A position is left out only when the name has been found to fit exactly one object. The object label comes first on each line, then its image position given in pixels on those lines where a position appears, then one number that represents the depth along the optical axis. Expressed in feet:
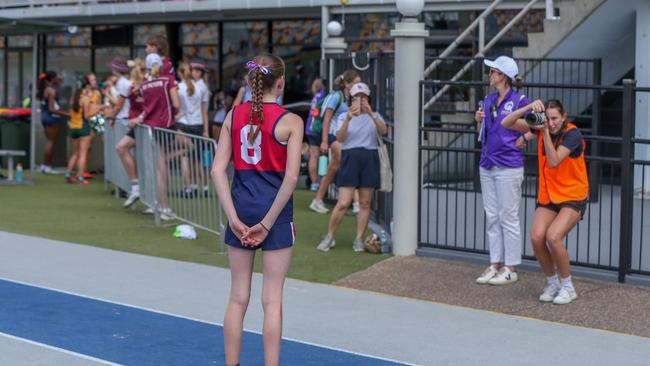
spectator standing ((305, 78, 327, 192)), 50.80
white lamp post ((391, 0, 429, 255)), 36.63
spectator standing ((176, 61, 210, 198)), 51.03
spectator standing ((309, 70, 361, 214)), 42.88
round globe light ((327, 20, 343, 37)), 57.26
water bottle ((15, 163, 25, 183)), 60.90
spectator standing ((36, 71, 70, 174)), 65.16
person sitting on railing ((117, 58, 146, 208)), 47.26
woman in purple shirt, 31.50
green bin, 68.44
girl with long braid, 20.52
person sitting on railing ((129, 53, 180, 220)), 45.32
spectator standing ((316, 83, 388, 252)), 37.11
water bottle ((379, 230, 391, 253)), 37.99
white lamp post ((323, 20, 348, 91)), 56.24
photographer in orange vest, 29.25
